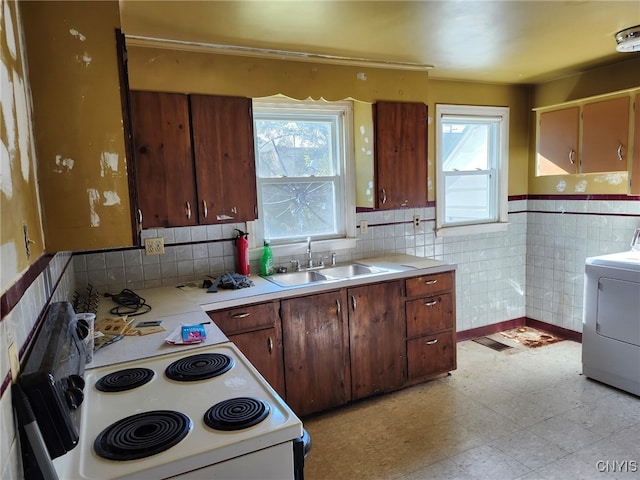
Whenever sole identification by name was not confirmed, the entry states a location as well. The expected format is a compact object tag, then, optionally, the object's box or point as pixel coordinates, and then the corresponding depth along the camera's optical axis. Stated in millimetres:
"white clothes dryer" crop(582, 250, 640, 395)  2922
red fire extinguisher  2961
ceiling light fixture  2564
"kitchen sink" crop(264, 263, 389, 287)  3047
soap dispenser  3033
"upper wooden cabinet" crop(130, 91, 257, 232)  2521
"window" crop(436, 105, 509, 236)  3889
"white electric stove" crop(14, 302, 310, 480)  930
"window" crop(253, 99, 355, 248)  3166
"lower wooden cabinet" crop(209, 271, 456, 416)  2584
